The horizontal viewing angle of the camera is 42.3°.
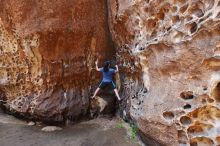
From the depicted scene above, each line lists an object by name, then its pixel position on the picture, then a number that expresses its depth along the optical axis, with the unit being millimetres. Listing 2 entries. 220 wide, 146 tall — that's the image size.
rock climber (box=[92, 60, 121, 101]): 7277
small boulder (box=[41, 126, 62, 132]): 7042
